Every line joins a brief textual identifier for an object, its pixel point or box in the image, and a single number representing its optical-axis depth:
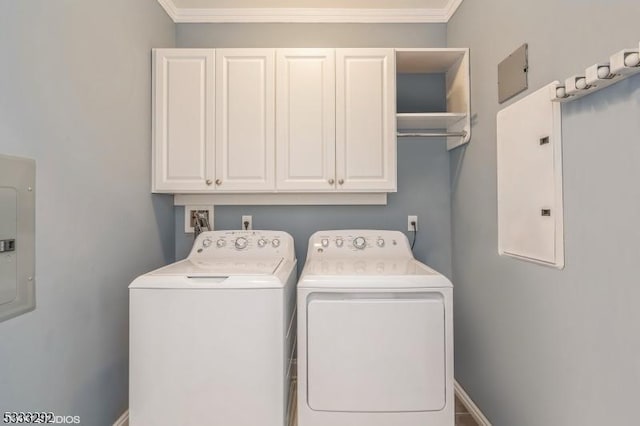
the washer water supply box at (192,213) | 2.39
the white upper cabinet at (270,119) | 2.06
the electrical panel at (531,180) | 1.24
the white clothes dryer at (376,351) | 1.48
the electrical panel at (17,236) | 1.09
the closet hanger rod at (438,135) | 2.05
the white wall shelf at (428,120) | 2.08
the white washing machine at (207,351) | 1.44
